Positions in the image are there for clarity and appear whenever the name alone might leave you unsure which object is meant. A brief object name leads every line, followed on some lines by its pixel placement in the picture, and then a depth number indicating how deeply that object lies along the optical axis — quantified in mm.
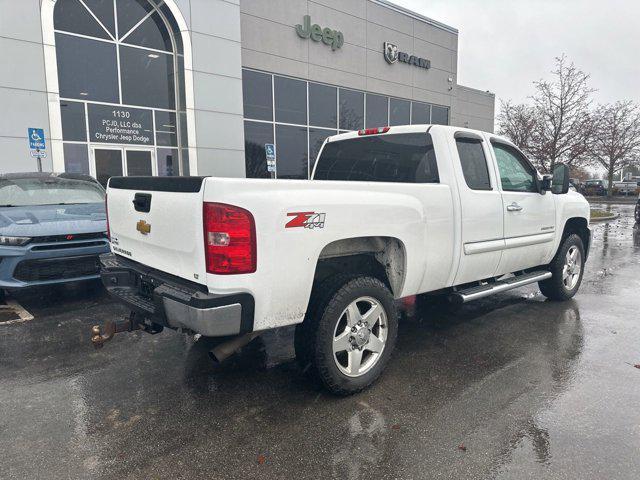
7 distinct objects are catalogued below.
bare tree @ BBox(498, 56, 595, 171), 16750
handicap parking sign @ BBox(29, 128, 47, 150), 10531
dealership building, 12391
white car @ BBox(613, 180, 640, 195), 43622
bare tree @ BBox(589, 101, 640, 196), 33562
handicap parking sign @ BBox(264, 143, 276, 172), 14838
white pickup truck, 2693
